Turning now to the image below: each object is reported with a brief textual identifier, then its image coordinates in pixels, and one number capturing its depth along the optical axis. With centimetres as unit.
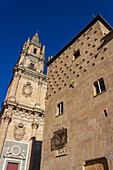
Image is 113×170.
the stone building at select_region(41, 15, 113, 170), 917
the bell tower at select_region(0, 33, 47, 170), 2352
